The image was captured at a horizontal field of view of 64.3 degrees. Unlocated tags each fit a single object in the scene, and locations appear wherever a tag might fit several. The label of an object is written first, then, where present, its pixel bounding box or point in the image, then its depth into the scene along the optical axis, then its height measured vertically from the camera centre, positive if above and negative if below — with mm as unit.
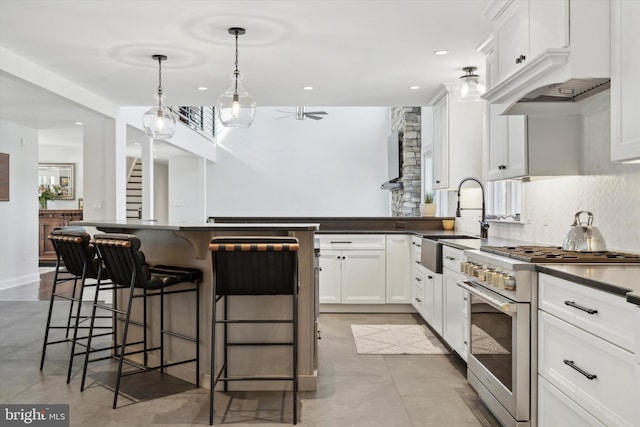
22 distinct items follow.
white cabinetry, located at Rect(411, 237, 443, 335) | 4227 -700
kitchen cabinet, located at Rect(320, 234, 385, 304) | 5523 -638
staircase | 12375 +514
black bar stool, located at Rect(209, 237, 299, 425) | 2684 -304
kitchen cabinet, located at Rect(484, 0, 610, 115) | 2312 +804
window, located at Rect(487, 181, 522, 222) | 4185 +132
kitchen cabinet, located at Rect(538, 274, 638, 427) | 1616 -502
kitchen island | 3211 -640
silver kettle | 2613 -119
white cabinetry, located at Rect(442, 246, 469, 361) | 3465 -653
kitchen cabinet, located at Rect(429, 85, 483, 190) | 5219 +773
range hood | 2527 +675
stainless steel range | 2332 -522
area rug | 4109 -1088
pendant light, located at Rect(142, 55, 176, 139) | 4211 +769
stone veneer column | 8211 +879
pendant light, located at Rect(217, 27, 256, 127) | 3709 +808
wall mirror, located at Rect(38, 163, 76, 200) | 11164 +781
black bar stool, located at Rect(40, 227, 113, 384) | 3557 -306
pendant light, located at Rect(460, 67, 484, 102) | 4457 +1105
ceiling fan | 9292 +1898
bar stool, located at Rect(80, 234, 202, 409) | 2998 -379
